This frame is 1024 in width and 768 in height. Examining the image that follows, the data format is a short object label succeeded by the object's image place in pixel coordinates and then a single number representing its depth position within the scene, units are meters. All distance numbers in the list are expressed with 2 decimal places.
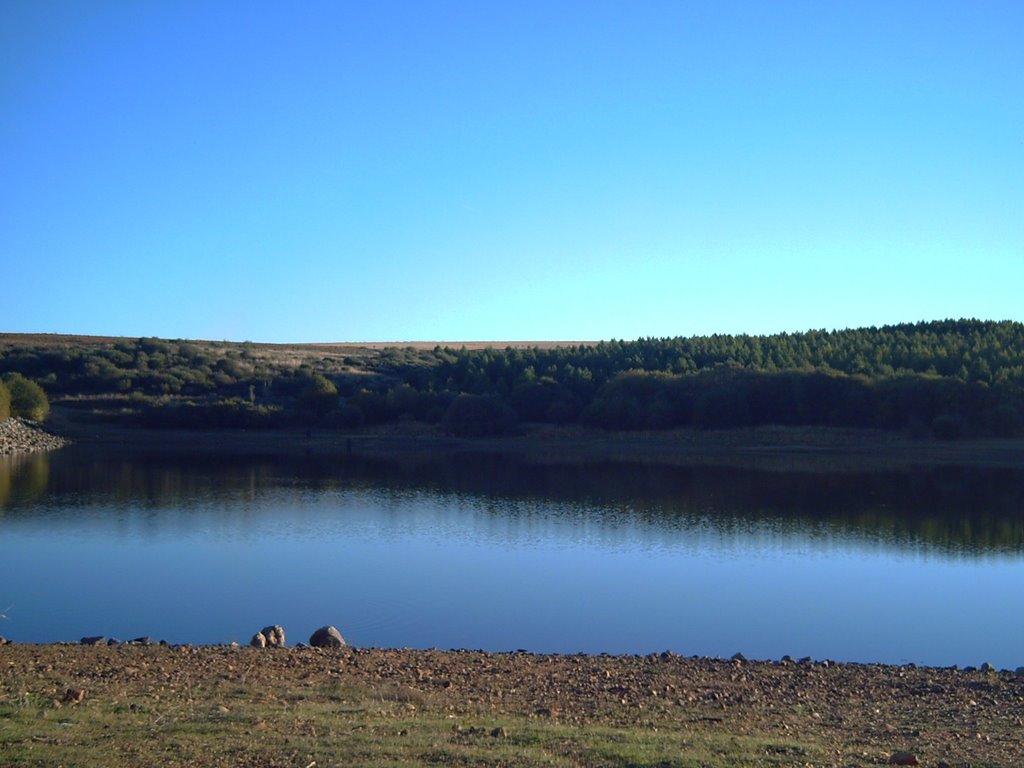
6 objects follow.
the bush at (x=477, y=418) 51.22
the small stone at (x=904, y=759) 6.21
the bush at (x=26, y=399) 48.78
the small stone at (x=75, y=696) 7.28
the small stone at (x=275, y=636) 11.20
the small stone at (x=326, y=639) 11.09
